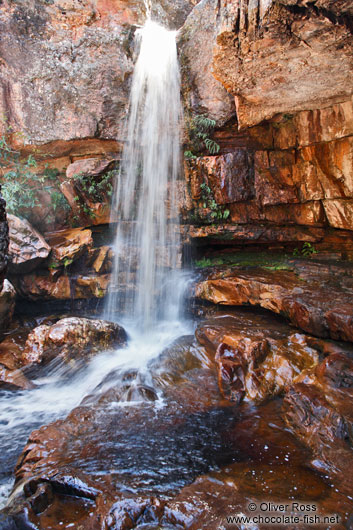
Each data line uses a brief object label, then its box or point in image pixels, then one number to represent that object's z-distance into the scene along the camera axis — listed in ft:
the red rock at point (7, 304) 22.63
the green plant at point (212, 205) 27.55
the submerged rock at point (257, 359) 15.19
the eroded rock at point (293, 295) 16.96
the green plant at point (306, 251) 27.30
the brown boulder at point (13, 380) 17.45
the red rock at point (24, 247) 24.50
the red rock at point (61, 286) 26.16
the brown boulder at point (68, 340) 19.51
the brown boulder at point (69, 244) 25.94
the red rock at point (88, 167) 29.30
